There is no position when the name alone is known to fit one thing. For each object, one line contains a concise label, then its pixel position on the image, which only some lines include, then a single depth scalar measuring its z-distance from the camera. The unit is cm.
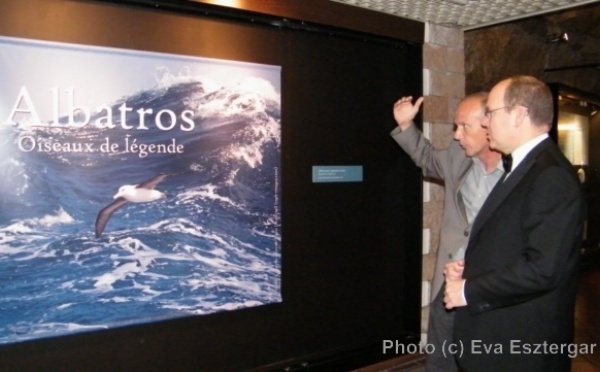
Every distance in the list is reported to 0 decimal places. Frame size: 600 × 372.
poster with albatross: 218
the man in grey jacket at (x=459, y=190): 262
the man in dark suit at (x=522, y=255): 176
